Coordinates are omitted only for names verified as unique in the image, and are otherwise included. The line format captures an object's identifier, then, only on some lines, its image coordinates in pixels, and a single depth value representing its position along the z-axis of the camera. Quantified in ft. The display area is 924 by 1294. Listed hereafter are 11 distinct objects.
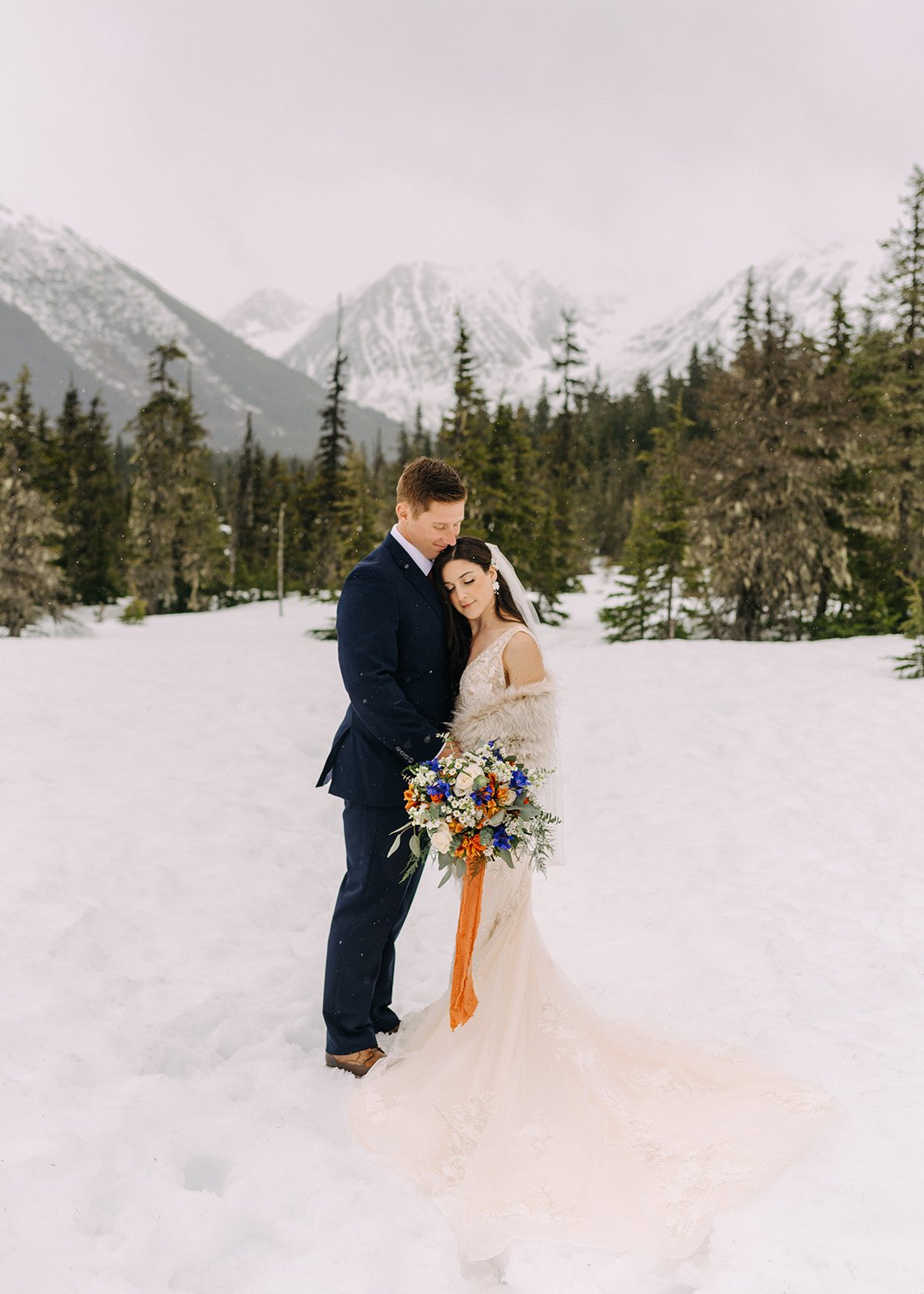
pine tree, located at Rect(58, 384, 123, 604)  115.65
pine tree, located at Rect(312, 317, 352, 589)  108.78
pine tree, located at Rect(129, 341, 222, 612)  110.42
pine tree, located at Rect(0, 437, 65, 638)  70.79
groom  13.21
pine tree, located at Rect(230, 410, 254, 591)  178.58
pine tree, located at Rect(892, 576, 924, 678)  40.75
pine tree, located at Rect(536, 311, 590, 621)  87.66
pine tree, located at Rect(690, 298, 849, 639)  60.80
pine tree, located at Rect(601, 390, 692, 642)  72.23
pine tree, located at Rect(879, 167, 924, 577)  60.64
